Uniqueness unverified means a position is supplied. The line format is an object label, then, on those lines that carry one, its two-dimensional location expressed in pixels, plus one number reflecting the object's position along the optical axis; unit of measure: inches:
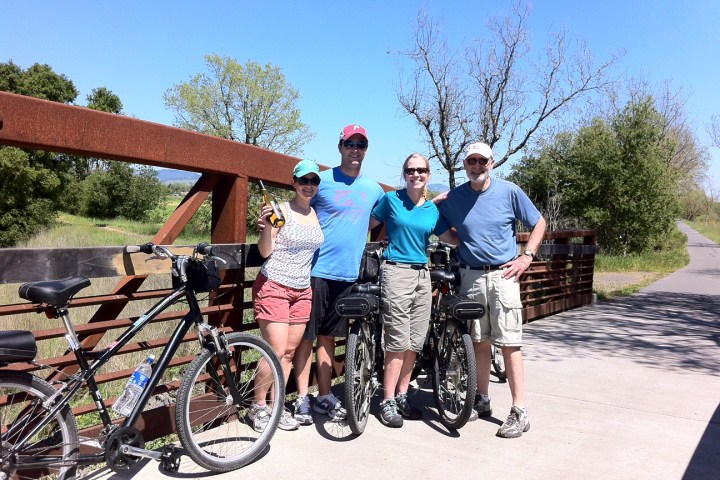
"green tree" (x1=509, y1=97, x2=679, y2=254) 1080.8
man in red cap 162.9
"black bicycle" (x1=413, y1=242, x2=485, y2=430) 158.2
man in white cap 165.9
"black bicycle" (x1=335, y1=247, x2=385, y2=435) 151.5
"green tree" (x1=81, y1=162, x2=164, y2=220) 1995.6
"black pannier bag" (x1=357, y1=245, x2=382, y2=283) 171.8
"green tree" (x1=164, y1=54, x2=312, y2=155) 1953.7
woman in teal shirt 163.3
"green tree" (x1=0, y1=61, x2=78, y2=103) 1487.7
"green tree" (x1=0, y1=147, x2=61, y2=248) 1296.8
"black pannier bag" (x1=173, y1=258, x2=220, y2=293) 131.0
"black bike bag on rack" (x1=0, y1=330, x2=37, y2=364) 100.4
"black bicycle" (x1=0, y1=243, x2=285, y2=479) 106.3
